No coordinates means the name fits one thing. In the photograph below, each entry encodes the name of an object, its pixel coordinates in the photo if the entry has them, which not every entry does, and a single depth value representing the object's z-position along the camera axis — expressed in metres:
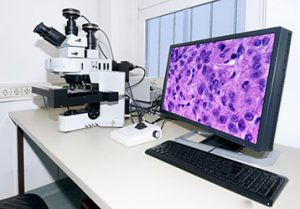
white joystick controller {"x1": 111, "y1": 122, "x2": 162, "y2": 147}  0.95
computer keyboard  0.58
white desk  0.56
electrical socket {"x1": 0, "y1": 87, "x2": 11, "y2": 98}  1.52
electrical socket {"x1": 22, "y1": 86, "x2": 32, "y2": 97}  1.62
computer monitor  0.64
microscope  1.08
